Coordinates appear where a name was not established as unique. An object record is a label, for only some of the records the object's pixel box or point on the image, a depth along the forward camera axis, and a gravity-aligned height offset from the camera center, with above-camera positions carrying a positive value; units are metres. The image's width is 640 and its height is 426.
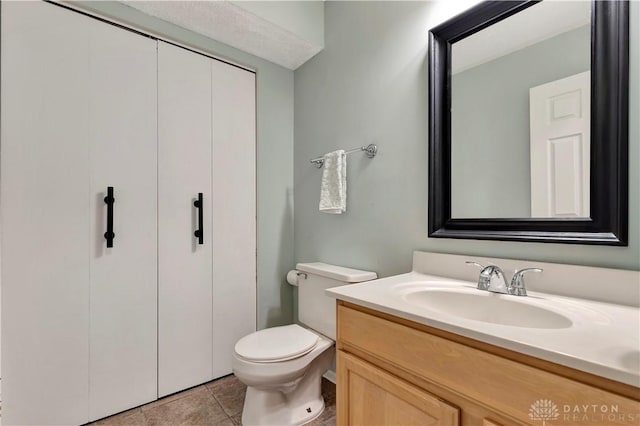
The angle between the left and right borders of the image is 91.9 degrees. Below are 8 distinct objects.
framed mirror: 0.94 +0.33
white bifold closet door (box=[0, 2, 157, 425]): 1.34 -0.03
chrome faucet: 1.02 -0.23
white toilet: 1.38 -0.67
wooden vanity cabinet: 0.59 -0.40
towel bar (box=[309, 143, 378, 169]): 1.64 +0.35
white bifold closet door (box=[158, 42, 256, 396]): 1.73 -0.01
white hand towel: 1.74 +0.17
